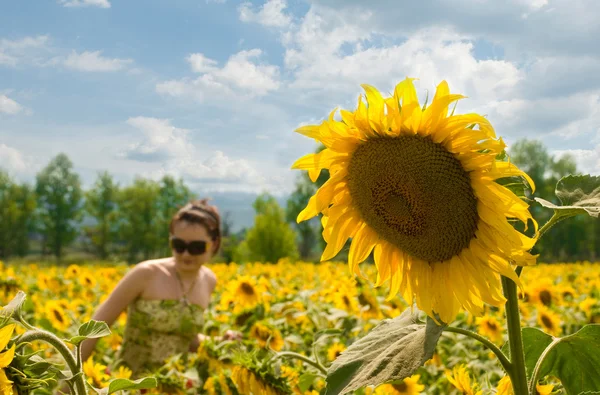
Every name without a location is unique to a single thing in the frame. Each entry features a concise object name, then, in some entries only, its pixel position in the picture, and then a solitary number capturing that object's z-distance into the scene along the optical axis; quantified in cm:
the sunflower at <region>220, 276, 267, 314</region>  436
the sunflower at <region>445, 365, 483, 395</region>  180
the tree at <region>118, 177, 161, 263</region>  6306
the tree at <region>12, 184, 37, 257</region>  6281
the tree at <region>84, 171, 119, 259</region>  6303
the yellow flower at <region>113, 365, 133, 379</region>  284
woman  470
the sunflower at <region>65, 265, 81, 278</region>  963
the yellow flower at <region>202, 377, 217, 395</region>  240
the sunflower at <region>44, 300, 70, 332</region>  526
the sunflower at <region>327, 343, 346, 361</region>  298
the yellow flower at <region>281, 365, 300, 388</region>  207
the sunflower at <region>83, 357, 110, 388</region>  246
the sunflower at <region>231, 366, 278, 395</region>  196
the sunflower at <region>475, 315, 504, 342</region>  440
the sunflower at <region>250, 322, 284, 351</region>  299
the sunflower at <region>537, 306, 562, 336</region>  487
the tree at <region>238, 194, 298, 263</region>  3722
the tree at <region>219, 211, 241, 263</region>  3806
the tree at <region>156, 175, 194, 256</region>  6212
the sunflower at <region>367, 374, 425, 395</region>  239
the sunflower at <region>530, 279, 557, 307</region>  562
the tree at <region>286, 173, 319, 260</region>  6762
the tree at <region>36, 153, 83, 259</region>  6378
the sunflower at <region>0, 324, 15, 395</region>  107
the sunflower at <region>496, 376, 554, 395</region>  160
